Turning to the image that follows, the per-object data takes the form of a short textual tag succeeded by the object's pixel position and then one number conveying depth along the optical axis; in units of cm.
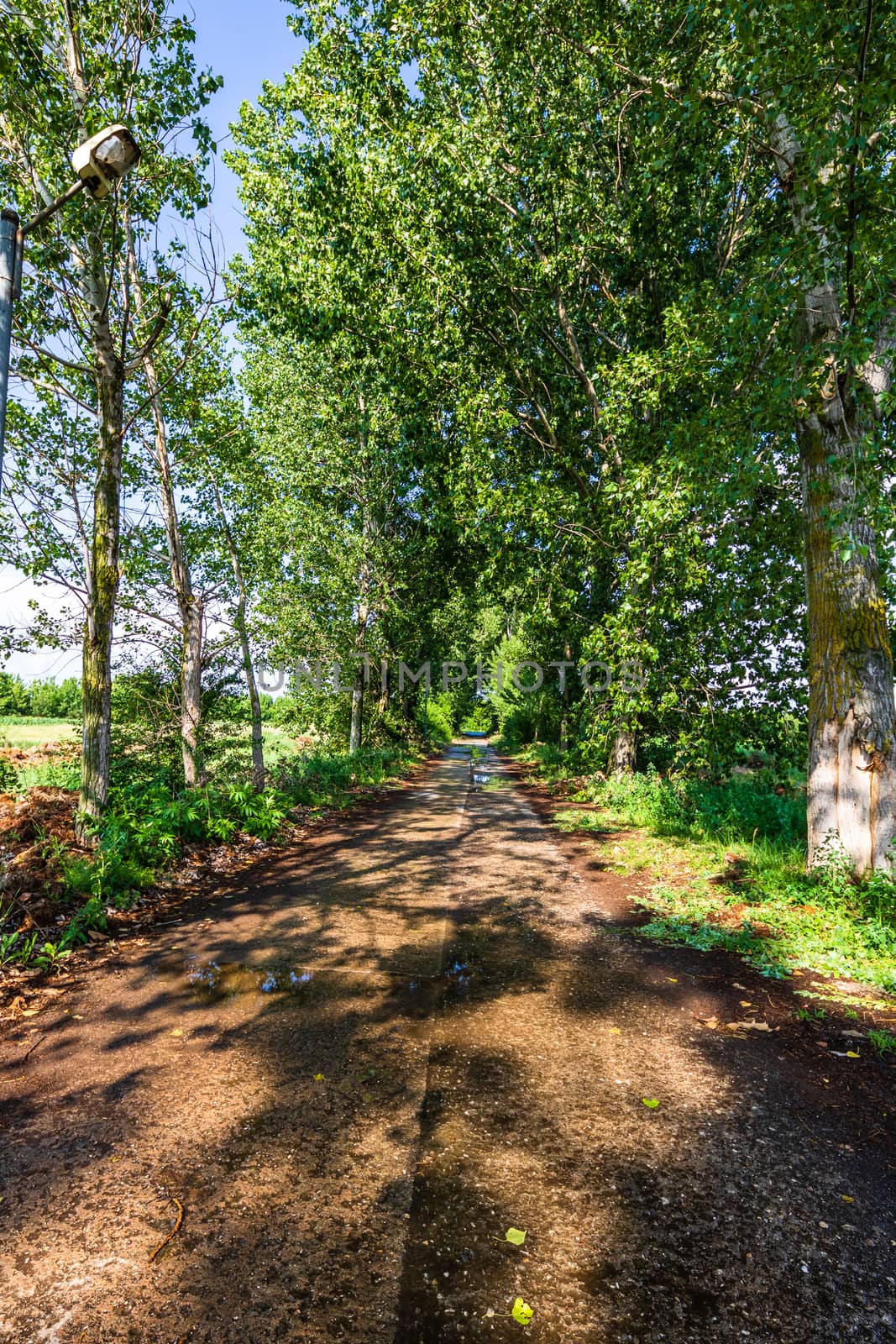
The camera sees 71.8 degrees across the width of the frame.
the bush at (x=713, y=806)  841
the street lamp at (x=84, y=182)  406
